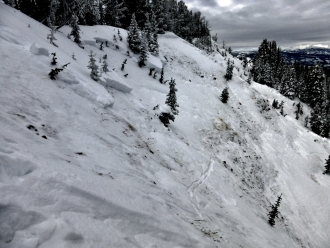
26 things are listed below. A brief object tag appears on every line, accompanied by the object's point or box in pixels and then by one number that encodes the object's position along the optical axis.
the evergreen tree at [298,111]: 38.03
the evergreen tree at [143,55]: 25.12
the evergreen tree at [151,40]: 29.81
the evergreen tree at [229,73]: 32.91
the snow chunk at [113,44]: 24.70
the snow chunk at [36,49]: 8.98
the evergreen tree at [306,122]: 35.56
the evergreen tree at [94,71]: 11.77
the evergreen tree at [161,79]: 24.47
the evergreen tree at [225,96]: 26.45
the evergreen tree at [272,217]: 12.33
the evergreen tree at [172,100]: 16.51
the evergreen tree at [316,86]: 50.06
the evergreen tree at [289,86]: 46.53
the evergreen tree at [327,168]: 22.58
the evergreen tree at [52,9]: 17.02
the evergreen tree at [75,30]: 19.79
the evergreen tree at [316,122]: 34.97
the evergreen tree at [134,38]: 26.47
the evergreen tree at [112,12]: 37.93
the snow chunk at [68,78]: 8.90
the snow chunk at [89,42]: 22.31
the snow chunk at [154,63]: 26.03
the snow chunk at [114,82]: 13.47
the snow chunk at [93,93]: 9.23
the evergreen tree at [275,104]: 34.03
